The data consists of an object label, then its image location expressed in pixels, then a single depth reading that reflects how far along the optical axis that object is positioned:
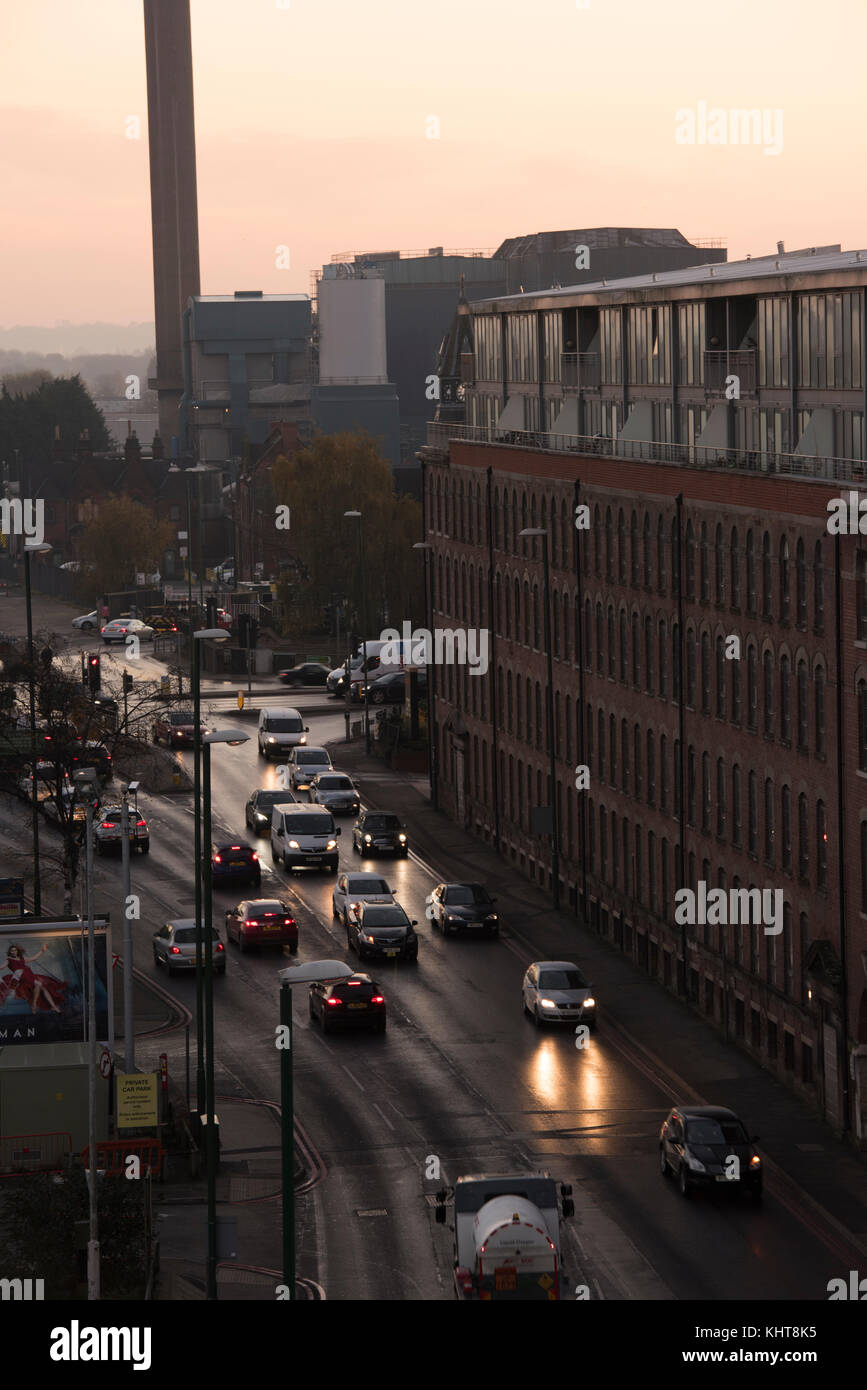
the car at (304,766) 83.62
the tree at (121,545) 153.00
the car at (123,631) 130.62
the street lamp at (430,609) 81.56
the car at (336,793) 78.94
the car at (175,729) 91.94
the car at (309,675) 116.00
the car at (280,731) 91.25
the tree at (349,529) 128.62
